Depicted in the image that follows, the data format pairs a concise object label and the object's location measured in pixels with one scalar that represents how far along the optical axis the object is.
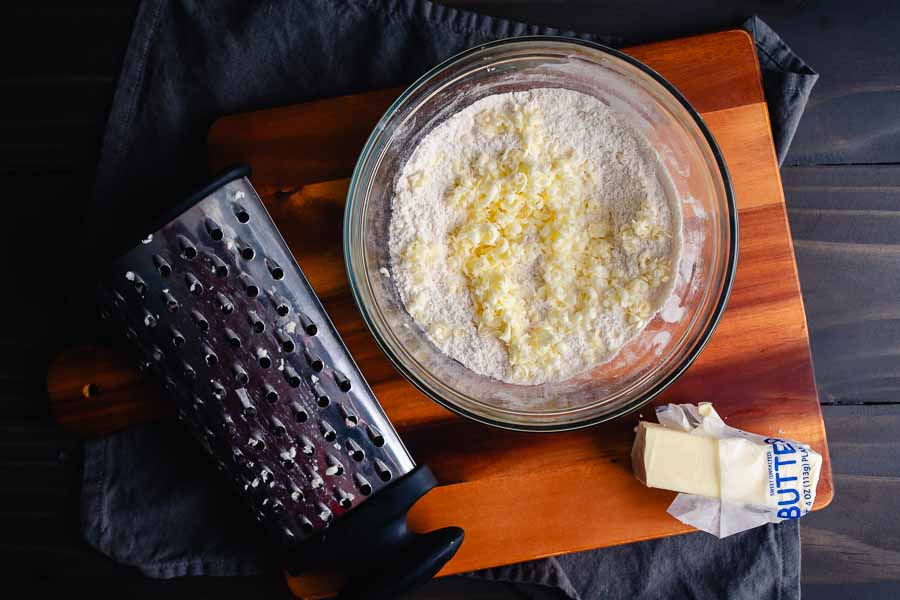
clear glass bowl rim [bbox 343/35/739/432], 0.52
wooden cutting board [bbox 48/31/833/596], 0.55
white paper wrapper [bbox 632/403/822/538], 0.53
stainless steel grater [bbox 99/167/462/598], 0.50
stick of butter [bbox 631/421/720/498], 0.53
